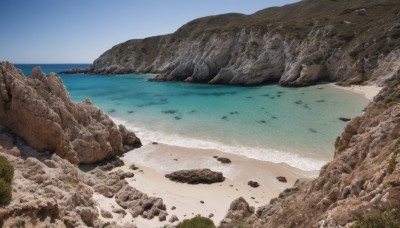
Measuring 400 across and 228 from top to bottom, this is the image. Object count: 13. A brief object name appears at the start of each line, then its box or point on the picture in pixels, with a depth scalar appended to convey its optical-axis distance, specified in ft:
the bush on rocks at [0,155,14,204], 39.96
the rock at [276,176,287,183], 71.60
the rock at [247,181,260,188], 69.97
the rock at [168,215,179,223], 54.89
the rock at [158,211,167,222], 54.88
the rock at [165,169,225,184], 72.69
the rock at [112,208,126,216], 55.57
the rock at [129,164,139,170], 81.19
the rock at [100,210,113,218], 52.95
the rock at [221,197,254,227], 49.04
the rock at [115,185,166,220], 56.39
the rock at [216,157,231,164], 84.02
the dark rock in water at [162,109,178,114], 156.93
